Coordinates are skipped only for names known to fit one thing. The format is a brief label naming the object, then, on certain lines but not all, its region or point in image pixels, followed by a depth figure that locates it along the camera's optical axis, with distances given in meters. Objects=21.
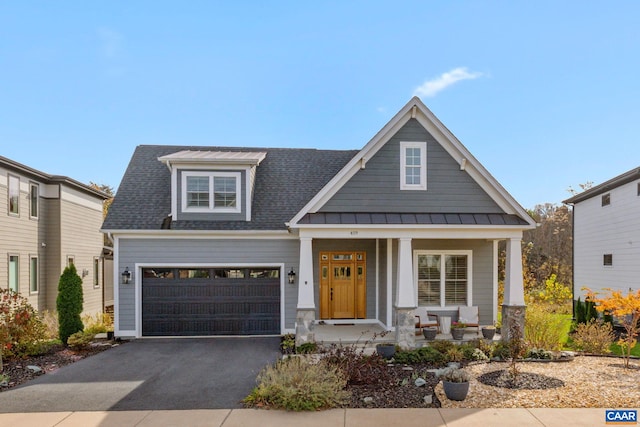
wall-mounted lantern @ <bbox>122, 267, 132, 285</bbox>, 13.30
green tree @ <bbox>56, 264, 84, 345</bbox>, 12.22
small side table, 12.30
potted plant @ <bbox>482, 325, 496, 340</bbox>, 11.86
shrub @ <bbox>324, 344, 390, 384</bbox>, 7.95
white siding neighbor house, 14.85
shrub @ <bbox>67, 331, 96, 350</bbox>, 11.59
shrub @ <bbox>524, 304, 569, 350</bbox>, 10.93
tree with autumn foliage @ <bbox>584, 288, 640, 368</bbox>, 9.44
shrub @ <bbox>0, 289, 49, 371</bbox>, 9.95
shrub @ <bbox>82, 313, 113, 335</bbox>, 13.85
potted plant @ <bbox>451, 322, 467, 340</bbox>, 11.47
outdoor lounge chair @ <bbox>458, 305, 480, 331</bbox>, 12.82
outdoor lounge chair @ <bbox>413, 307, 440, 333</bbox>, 12.18
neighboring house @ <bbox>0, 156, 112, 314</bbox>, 15.09
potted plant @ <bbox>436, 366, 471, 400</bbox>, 7.14
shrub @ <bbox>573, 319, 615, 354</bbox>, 11.05
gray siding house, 11.76
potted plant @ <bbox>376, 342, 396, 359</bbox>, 10.16
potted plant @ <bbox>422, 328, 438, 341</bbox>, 11.37
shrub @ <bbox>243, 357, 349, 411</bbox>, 6.94
